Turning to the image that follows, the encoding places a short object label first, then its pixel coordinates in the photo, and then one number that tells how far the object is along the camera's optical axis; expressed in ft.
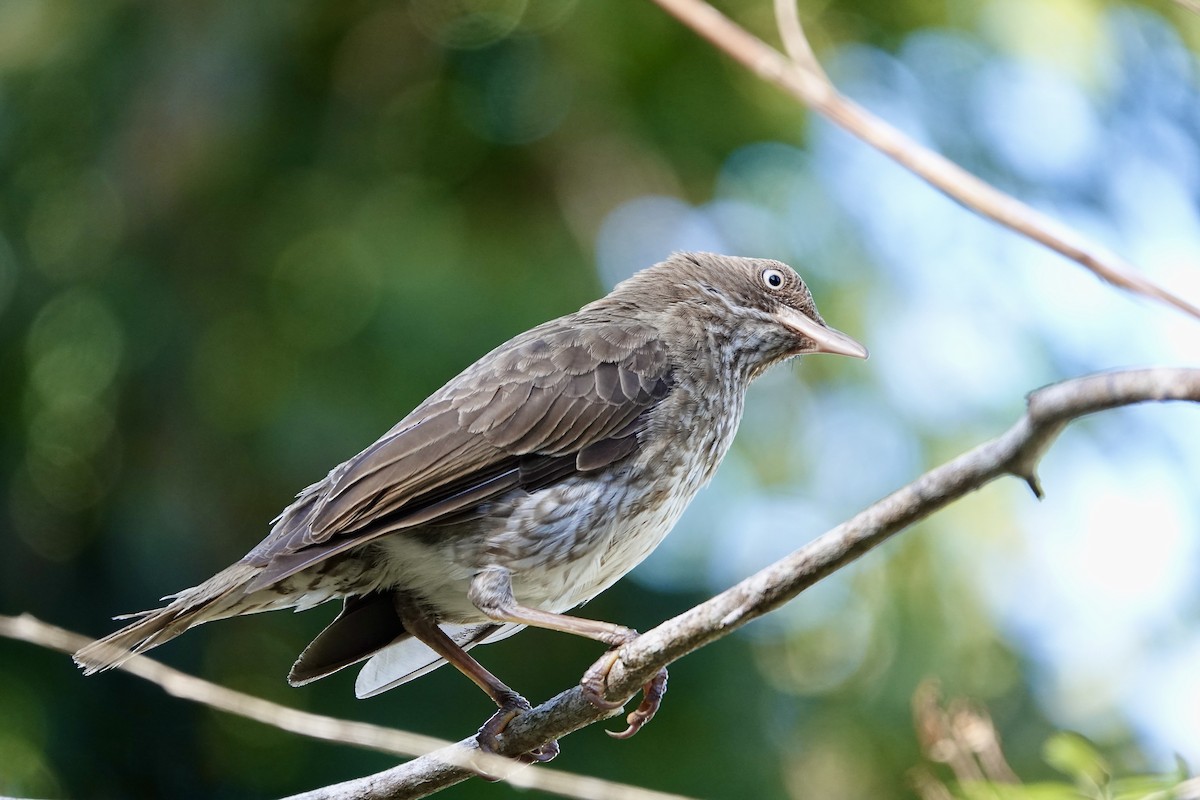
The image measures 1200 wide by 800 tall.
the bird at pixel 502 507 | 24.59
